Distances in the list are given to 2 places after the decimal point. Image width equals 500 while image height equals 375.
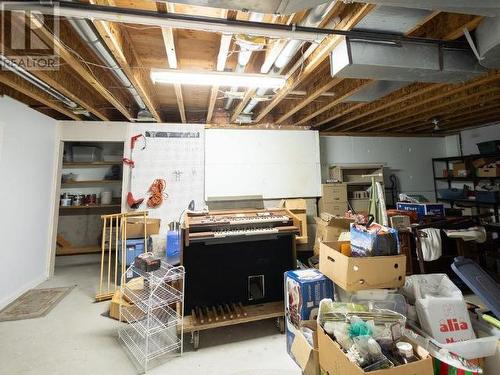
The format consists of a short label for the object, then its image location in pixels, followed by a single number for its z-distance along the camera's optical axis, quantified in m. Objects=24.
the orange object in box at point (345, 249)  2.10
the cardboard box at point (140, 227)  3.48
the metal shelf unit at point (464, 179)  4.79
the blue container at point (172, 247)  3.73
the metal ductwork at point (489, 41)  1.64
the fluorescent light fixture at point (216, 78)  2.32
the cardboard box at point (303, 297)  2.05
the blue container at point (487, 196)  4.63
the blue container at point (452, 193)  5.23
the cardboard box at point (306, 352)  1.59
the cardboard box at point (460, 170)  5.31
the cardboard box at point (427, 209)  3.92
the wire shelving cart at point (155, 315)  2.18
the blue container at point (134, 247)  3.55
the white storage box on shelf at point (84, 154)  5.12
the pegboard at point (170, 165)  4.04
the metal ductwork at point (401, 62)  1.87
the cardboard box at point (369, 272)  1.80
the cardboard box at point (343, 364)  1.25
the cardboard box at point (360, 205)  4.85
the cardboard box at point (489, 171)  4.71
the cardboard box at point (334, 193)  4.54
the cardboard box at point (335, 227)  3.06
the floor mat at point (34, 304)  2.78
